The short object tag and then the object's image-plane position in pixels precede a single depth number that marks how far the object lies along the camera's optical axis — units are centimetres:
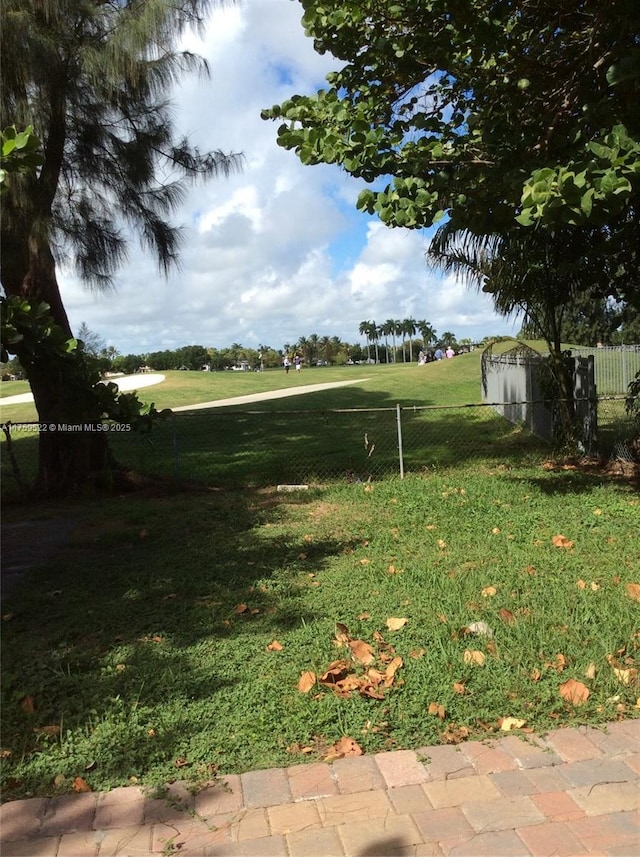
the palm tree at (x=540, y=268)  750
